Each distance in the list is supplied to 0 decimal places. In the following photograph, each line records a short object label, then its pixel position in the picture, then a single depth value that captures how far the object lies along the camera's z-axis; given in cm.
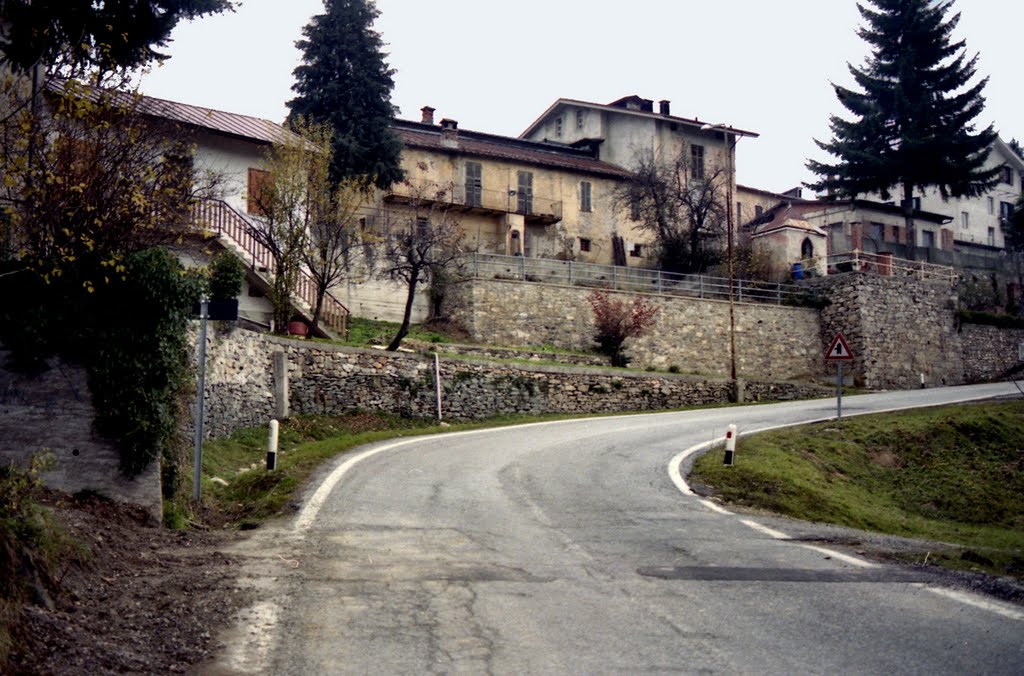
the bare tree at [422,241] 3175
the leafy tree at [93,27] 954
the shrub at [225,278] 2112
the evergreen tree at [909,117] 5269
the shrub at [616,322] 3875
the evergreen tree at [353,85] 4034
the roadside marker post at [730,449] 1773
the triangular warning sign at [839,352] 2483
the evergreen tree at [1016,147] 8136
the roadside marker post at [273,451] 1551
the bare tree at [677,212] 4872
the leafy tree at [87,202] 961
